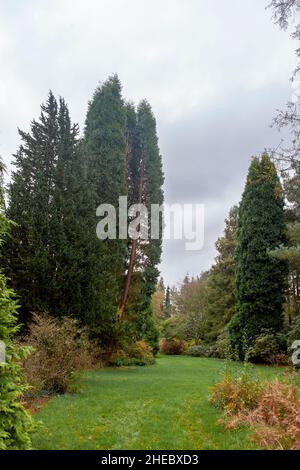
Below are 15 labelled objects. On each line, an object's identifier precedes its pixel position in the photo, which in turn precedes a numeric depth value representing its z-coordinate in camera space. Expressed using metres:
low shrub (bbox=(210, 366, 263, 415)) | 7.14
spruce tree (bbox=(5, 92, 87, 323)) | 11.70
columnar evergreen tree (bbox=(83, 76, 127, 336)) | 17.00
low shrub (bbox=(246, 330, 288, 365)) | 18.23
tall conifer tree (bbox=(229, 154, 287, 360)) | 19.81
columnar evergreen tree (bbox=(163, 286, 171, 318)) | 45.16
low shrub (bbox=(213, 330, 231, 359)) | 24.52
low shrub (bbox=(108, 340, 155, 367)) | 18.25
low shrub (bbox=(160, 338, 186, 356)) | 30.97
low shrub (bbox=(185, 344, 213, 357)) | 27.81
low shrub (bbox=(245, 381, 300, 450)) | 5.27
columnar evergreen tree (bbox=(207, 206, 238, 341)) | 28.30
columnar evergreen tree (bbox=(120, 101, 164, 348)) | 21.17
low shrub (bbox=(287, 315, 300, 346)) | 14.31
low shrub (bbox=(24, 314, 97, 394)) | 9.42
